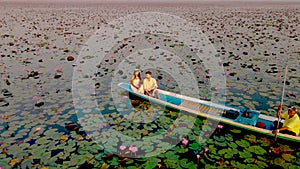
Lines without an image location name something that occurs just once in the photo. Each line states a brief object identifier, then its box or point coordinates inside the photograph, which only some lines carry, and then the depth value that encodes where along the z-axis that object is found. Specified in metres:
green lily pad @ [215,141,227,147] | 7.84
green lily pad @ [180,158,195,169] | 6.99
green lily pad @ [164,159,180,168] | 6.99
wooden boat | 8.27
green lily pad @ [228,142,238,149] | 7.73
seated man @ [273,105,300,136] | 7.48
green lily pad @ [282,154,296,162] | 7.15
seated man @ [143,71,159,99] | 11.01
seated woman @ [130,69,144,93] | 11.30
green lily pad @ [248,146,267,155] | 7.43
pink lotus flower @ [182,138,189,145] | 7.63
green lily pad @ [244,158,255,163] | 7.07
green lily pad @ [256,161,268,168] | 6.92
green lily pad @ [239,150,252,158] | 7.26
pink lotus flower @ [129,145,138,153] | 7.10
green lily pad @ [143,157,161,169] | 6.97
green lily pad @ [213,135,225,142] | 8.12
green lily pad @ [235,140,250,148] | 7.78
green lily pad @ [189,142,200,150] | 7.80
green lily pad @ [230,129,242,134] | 8.47
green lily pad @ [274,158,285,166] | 7.02
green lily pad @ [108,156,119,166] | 7.12
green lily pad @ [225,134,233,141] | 8.15
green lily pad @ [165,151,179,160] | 7.32
